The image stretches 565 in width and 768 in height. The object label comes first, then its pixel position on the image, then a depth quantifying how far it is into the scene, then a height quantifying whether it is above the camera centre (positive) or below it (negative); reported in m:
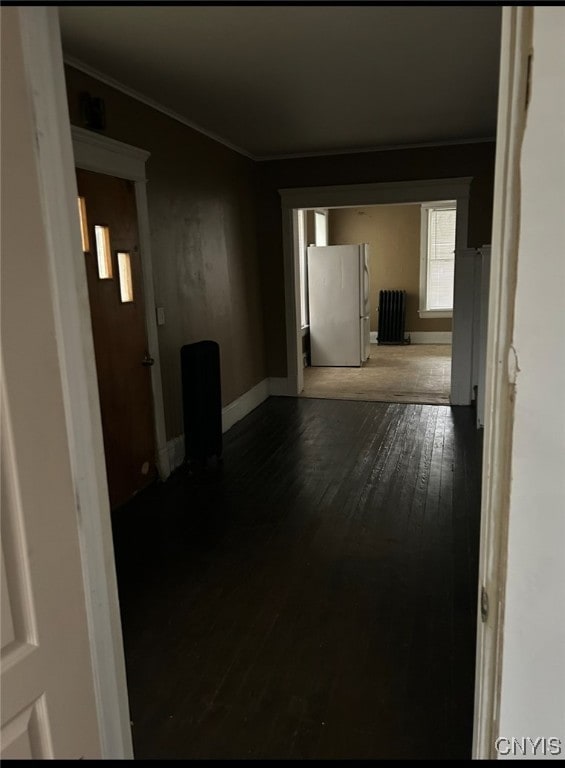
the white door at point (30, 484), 0.87 -0.33
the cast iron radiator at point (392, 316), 9.59 -0.77
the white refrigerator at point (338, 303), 7.70 -0.41
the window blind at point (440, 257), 9.20 +0.21
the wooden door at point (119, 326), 3.23 -0.28
